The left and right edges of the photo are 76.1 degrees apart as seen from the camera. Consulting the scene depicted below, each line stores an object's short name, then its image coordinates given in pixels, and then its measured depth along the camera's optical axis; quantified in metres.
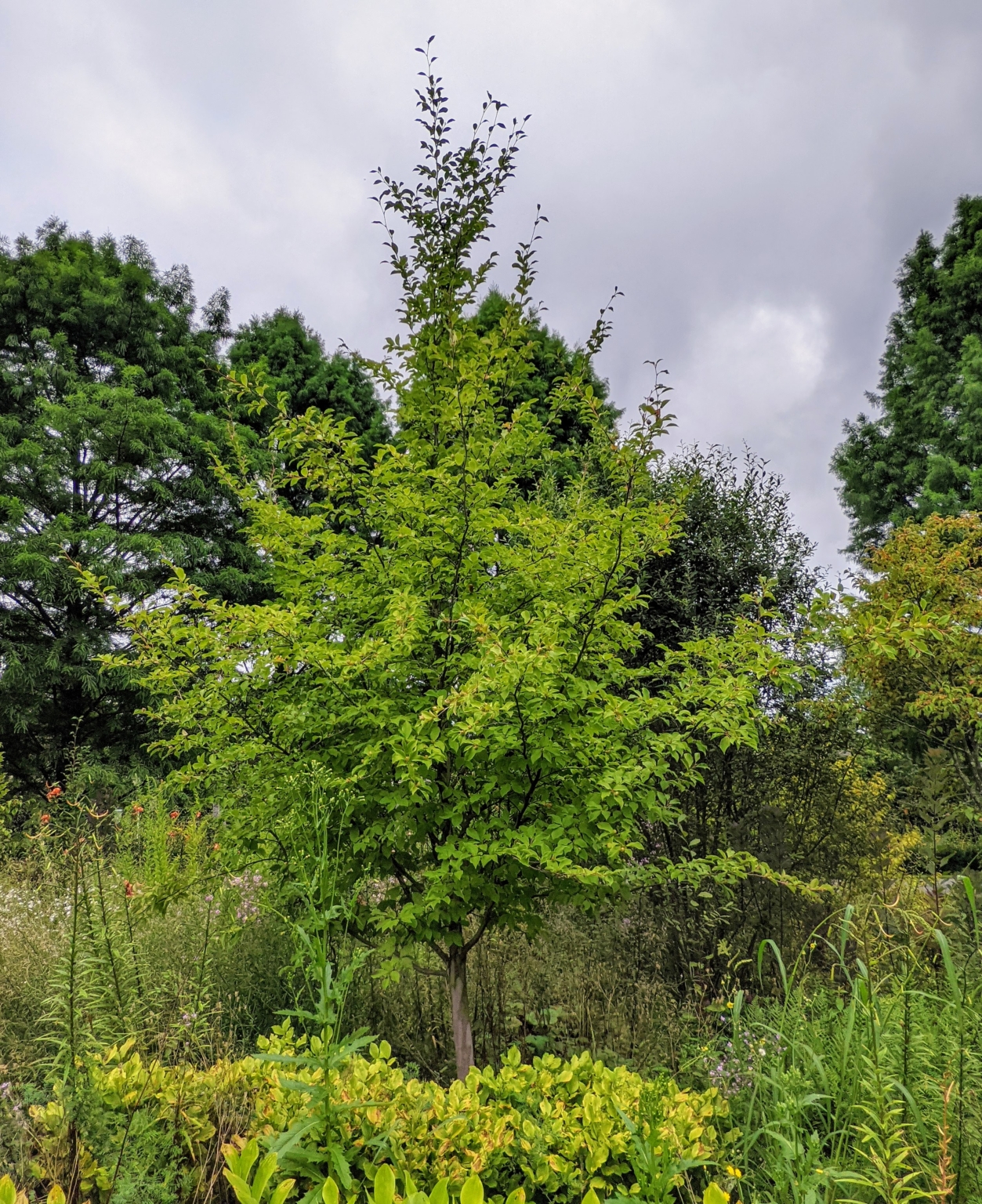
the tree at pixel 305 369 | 13.34
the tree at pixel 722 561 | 5.16
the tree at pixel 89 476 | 9.50
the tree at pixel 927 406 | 13.48
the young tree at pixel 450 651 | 2.42
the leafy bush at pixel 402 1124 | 1.49
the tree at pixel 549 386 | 10.59
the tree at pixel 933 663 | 5.96
